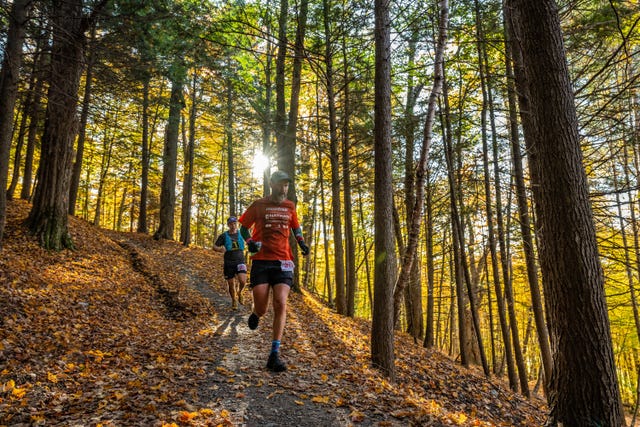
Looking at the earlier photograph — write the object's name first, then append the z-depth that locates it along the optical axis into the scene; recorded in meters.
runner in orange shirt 4.80
